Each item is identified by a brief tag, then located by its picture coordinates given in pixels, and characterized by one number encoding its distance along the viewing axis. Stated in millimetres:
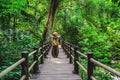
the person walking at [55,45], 10574
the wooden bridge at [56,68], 4484
